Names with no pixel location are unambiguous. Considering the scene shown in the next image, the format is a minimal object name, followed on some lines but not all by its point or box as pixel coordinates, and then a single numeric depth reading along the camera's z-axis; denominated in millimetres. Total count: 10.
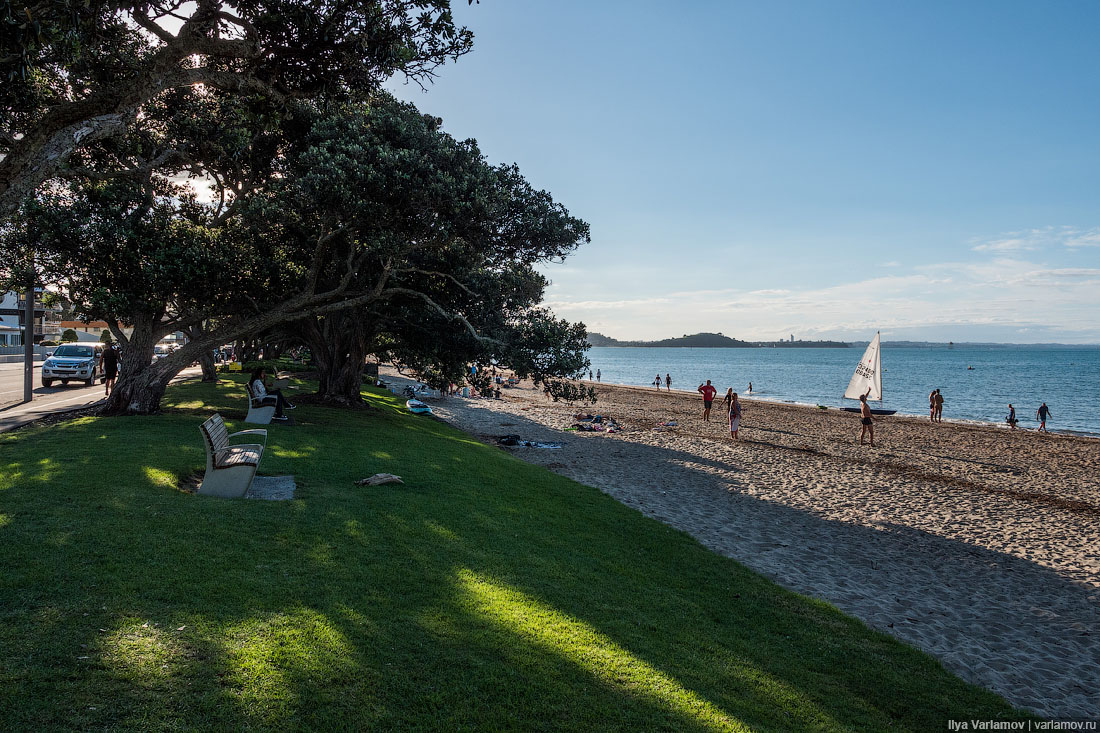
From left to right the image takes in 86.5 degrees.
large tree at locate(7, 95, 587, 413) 14516
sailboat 38438
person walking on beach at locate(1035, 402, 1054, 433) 35016
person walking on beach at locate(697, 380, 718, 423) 32594
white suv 27375
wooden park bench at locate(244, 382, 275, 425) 15727
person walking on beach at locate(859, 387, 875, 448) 25859
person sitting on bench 16016
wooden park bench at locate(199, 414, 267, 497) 8102
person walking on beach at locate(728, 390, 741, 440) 26938
